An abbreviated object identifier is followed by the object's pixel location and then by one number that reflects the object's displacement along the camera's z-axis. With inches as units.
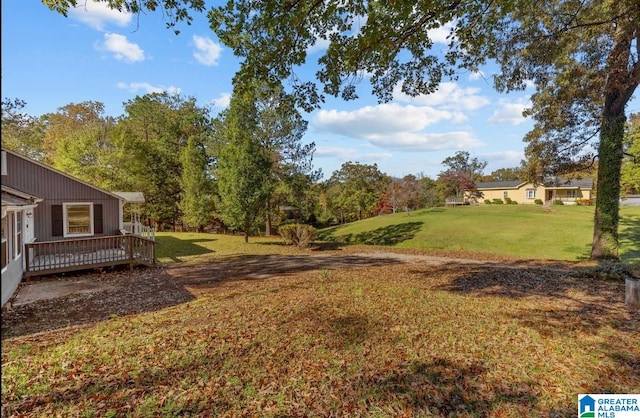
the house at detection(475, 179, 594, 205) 1660.9
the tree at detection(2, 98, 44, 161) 936.1
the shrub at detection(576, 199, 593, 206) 1440.7
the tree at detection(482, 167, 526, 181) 2746.6
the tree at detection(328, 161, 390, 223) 1520.7
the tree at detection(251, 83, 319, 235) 900.6
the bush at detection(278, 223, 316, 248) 716.0
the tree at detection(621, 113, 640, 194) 1282.8
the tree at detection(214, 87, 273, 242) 764.0
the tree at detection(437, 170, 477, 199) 1654.8
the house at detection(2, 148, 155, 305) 403.2
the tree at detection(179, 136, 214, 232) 970.1
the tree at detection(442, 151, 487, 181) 2356.1
